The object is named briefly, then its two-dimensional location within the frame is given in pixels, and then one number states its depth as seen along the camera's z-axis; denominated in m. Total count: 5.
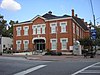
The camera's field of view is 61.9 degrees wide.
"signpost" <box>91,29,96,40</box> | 13.09
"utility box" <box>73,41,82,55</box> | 16.44
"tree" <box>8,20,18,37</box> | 33.72
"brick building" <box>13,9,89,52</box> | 17.87
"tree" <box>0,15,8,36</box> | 32.29
